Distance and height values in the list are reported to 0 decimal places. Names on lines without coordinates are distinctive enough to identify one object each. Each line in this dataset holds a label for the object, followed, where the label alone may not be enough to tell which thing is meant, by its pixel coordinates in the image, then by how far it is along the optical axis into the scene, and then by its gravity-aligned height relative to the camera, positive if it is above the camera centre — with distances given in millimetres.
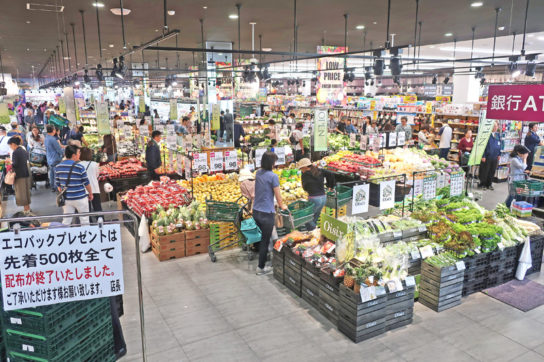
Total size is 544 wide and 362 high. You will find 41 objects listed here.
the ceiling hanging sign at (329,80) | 12234 +863
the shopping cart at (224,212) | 6227 -1606
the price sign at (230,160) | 8805 -1133
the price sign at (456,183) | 6481 -1202
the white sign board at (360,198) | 5566 -1249
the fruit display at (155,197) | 7301 -1700
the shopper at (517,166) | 7973 -1134
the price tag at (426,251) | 5057 -1780
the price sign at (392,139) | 11767 -884
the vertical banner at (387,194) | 5825 -1241
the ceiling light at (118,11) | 8972 +2179
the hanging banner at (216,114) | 12125 -183
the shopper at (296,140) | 11876 -963
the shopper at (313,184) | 6309 -1201
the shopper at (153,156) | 8971 -1084
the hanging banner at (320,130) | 9055 -487
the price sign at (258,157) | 8773 -1055
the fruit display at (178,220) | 6512 -1832
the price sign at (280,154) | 9164 -1035
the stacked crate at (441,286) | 4875 -2163
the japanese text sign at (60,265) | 2332 -933
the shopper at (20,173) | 8133 -1347
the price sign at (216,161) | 8625 -1131
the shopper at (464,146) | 11536 -1084
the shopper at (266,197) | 5520 -1222
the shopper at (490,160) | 11070 -1389
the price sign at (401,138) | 11973 -877
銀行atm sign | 5016 +85
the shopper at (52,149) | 9266 -961
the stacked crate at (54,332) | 2459 -1412
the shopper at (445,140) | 12260 -957
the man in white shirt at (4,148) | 10727 -1072
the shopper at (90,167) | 6652 -977
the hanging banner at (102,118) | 11664 -300
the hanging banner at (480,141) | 7141 -569
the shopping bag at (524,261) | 5652 -2115
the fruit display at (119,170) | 9633 -1513
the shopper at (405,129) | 12828 -653
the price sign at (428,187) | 6402 -1232
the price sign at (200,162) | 8031 -1070
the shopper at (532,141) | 10727 -864
